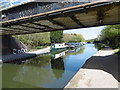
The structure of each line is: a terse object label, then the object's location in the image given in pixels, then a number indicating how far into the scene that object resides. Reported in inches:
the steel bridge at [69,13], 134.6
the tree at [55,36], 1062.3
